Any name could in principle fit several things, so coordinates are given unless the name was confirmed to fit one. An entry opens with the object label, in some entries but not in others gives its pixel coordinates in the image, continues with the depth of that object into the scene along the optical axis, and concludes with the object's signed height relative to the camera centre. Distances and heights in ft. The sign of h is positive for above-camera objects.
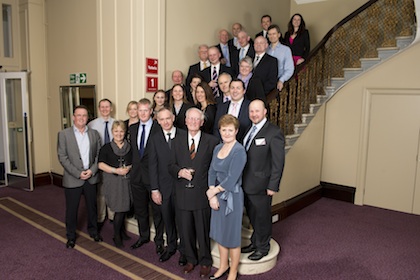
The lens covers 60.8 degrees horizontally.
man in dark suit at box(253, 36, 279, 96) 15.16 +1.20
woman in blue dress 10.43 -2.85
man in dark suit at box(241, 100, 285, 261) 11.34 -2.13
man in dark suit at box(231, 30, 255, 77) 16.75 +2.05
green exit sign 19.88 +0.68
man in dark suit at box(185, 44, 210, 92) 16.47 +1.44
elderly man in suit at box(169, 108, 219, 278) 11.15 -2.66
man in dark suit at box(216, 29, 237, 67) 17.67 +2.26
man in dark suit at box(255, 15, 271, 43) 19.57 +3.95
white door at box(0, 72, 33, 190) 21.81 -2.54
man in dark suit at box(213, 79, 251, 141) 12.27 -0.46
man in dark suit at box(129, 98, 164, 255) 13.04 -2.60
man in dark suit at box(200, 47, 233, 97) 15.29 +1.02
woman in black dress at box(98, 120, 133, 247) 13.30 -2.89
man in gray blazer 13.29 -2.72
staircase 18.07 +0.99
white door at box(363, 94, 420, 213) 19.47 -2.98
